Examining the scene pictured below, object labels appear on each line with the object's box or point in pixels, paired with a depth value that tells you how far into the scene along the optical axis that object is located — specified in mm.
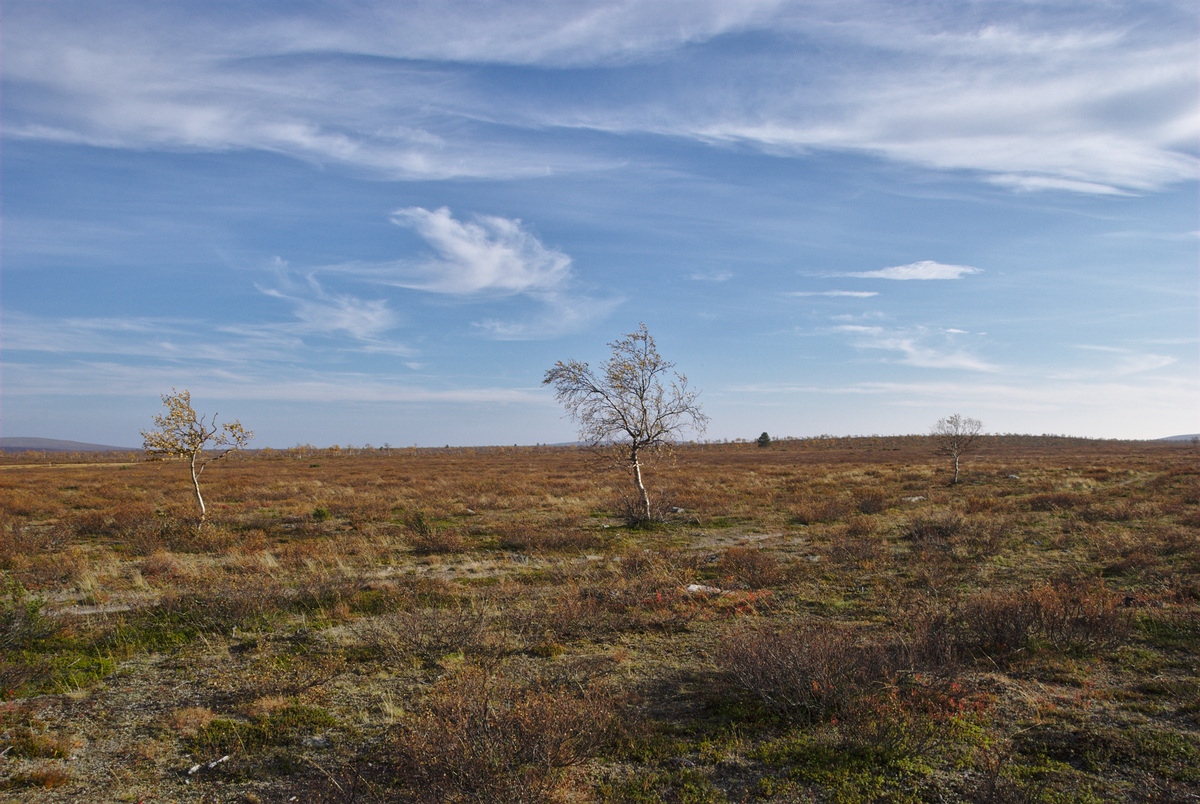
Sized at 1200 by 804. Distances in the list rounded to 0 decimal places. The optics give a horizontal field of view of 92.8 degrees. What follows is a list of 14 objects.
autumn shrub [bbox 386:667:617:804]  4161
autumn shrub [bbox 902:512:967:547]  14758
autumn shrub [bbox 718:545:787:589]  11383
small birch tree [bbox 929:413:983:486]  32188
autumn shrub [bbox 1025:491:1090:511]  19941
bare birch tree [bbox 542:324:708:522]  19000
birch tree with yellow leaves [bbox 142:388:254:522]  17547
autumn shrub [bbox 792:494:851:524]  19500
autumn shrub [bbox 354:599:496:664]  7691
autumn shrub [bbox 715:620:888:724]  5746
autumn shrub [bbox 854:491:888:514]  21422
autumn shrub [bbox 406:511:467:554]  15375
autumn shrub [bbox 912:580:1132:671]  7328
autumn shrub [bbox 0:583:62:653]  7762
